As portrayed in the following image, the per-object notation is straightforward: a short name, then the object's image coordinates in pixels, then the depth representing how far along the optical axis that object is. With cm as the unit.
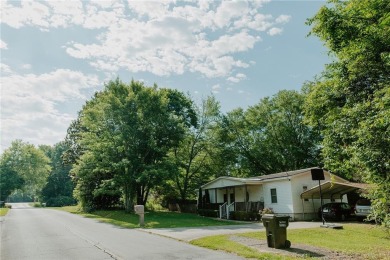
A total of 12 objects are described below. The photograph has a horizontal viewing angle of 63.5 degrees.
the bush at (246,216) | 2542
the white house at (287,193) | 2506
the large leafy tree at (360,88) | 1039
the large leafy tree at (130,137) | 3027
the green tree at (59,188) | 7256
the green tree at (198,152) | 4378
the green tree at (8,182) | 6701
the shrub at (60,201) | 7200
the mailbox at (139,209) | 2047
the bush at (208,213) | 3072
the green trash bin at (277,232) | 1107
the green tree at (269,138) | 4559
